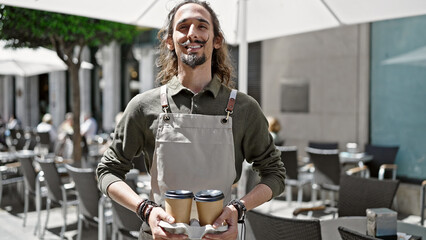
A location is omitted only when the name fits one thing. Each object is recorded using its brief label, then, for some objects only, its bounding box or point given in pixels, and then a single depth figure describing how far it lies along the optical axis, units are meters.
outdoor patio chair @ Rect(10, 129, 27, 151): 12.53
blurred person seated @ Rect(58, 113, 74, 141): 9.89
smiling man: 1.61
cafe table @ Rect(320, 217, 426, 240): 2.73
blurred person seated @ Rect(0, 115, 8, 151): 11.04
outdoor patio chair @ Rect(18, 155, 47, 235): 5.51
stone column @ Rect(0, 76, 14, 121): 26.36
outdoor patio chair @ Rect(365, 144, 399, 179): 6.87
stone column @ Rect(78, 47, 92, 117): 18.20
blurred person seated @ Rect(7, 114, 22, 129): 16.05
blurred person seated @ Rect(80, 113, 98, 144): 10.73
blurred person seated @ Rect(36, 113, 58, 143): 10.70
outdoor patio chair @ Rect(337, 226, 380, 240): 1.99
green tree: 6.37
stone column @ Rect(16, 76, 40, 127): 23.53
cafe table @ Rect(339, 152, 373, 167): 6.60
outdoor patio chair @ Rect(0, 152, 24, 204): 7.04
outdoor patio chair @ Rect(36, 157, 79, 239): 5.06
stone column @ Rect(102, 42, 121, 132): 16.89
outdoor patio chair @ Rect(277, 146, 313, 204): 6.16
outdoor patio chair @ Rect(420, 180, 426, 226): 5.09
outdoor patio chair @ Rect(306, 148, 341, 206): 5.76
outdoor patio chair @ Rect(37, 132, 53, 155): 10.93
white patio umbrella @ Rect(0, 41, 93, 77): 8.85
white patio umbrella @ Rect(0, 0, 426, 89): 3.75
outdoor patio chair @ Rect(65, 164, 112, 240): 4.17
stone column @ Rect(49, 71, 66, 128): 20.16
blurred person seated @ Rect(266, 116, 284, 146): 7.26
